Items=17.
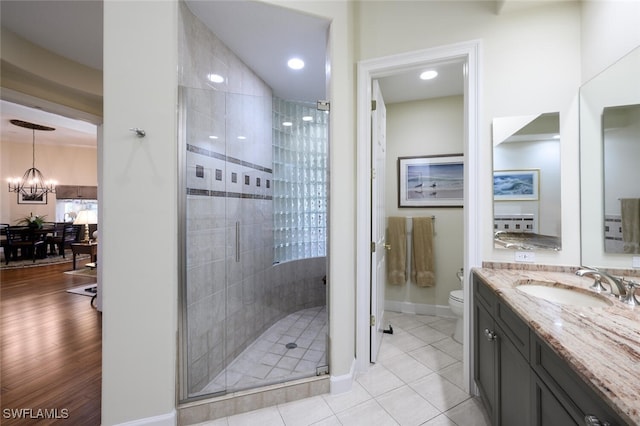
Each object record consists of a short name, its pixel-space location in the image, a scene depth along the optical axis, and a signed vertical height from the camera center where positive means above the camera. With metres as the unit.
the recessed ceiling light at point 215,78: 2.05 +1.08
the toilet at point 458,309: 2.41 -0.89
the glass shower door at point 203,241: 1.64 -0.19
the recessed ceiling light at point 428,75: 2.55 +1.35
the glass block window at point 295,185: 2.50 +0.28
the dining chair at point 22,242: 5.88 -0.62
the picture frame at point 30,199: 6.76 +0.43
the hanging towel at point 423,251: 3.11 -0.46
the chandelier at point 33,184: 6.57 +0.80
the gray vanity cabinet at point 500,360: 1.04 -0.71
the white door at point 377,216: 2.07 -0.03
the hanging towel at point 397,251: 3.21 -0.48
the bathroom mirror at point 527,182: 1.69 +0.19
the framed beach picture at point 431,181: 3.09 +0.37
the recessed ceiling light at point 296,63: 2.41 +1.40
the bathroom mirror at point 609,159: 1.33 +0.29
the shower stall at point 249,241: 1.72 -0.24
